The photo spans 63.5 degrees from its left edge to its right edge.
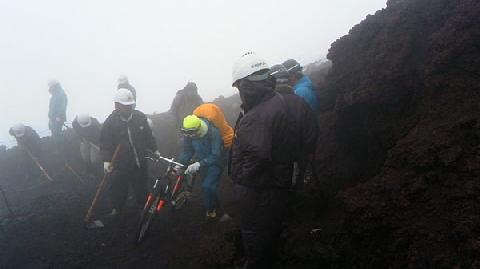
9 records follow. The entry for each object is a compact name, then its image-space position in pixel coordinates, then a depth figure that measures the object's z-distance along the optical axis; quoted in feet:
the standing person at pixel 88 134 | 34.71
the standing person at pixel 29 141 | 39.27
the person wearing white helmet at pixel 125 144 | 27.14
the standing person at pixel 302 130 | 14.29
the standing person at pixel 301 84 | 23.85
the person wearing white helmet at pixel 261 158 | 13.02
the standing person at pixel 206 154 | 23.03
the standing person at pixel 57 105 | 43.32
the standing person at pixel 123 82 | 41.70
